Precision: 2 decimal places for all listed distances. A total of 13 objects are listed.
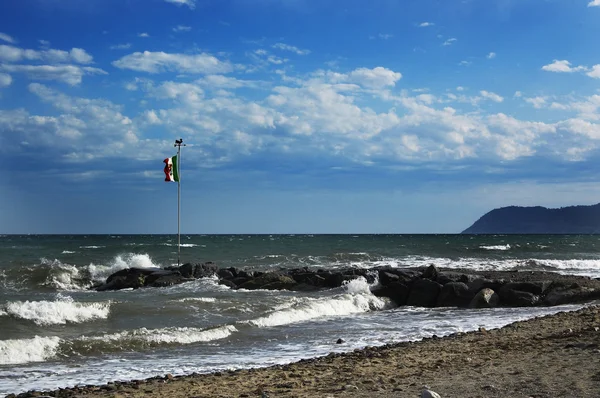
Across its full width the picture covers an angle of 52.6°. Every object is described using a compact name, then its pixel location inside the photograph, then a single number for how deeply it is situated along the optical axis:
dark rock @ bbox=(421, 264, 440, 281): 23.44
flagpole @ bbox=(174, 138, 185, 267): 30.37
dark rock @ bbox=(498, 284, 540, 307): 19.64
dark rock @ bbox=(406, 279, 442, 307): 20.19
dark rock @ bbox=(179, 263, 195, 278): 29.02
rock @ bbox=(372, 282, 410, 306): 20.97
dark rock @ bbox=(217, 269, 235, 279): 28.65
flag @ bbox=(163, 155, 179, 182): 30.58
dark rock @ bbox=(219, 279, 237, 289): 25.88
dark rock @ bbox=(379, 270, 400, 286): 22.74
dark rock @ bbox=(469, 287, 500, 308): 19.36
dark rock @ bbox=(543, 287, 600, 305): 19.60
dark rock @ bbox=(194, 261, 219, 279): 29.31
